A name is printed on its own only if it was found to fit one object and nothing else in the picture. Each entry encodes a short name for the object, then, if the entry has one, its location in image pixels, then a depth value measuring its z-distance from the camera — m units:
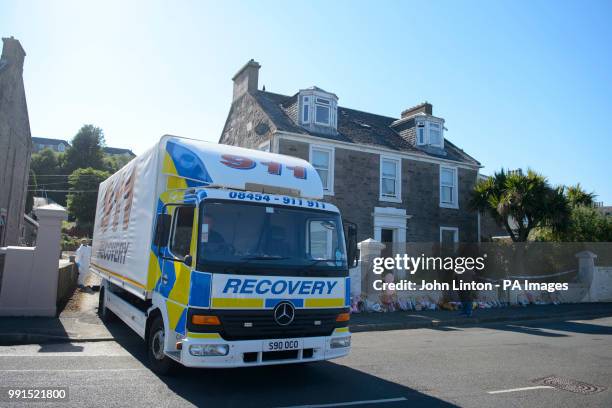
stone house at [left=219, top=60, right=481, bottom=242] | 19.41
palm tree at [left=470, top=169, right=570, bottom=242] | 18.89
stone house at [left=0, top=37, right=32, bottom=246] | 21.19
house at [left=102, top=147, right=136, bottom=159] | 108.65
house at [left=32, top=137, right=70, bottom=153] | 108.78
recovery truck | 5.36
